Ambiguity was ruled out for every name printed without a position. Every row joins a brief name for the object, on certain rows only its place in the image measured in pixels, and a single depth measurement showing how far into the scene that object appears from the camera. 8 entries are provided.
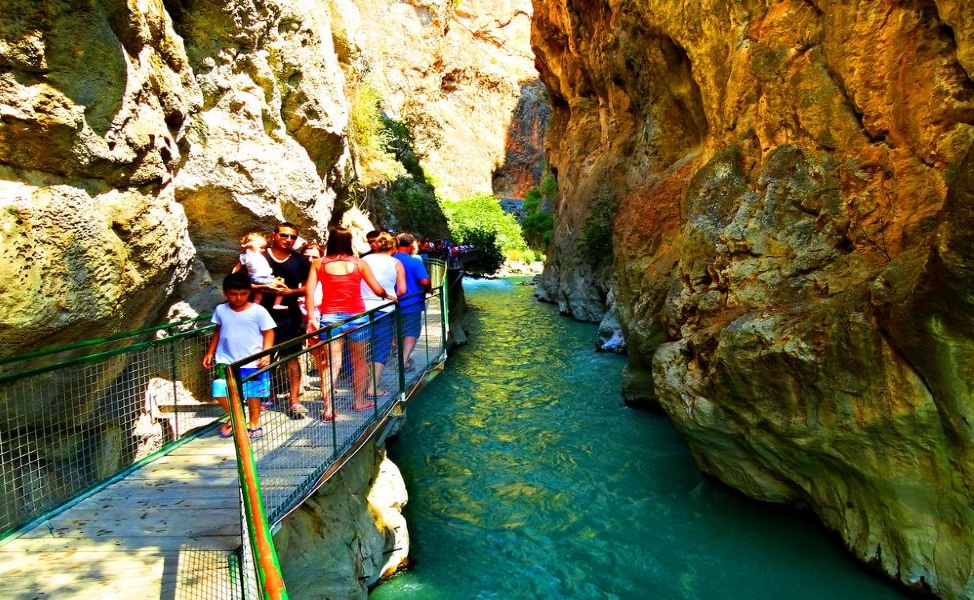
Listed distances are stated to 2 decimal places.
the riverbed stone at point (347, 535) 4.75
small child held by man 5.72
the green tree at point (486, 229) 45.41
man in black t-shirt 5.85
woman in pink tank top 5.38
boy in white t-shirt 5.07
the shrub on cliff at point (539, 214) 40.34
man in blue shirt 6.65
